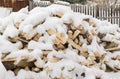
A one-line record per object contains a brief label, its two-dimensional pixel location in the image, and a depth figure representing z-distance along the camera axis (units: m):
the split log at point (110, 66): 4.51
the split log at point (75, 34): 4.49
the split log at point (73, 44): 4.40
